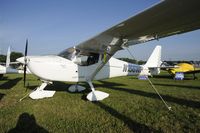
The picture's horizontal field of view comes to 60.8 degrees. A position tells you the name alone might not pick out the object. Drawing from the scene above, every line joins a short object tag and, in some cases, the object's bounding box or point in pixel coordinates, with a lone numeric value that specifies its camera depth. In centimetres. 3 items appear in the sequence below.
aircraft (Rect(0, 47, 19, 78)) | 1484
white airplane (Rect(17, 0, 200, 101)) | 391
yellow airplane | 1981
